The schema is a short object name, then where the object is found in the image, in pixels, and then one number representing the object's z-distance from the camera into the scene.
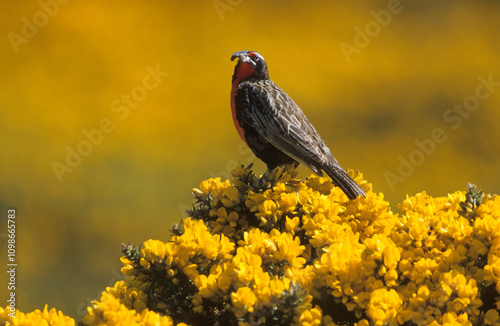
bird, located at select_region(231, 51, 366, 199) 8.62
